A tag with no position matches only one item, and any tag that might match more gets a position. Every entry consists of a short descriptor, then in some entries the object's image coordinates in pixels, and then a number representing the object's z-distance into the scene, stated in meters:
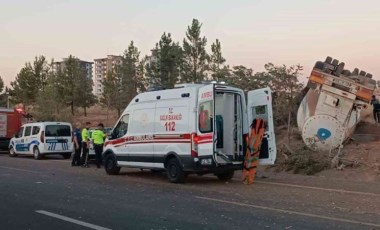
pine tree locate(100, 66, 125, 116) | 42.89
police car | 23.67
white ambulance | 12.93
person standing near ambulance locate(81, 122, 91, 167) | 19.77
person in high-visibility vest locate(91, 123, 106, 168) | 19.08
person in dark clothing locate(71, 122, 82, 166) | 19.81
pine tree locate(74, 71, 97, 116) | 50.28
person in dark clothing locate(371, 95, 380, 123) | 21.78
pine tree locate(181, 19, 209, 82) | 36.62
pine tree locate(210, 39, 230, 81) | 36.84
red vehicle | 29.19
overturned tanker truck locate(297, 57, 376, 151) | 18.05
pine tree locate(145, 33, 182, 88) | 36.81
